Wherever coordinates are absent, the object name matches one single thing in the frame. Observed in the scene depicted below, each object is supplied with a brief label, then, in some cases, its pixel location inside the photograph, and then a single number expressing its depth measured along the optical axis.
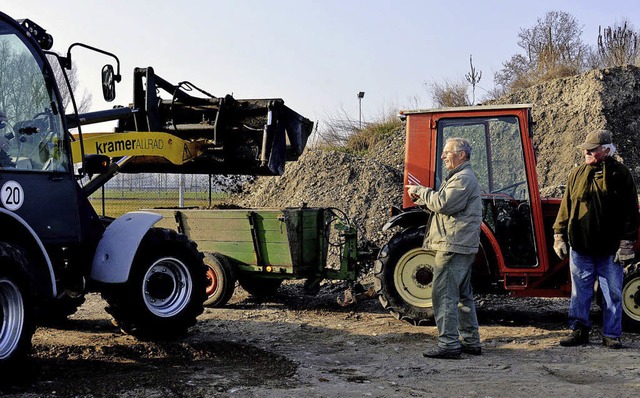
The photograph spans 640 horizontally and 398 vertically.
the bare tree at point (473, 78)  23.75
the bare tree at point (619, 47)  24.88
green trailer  9.35
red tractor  8.44
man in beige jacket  6.82
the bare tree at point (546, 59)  23.35
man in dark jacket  7.24
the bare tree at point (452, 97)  23.48
